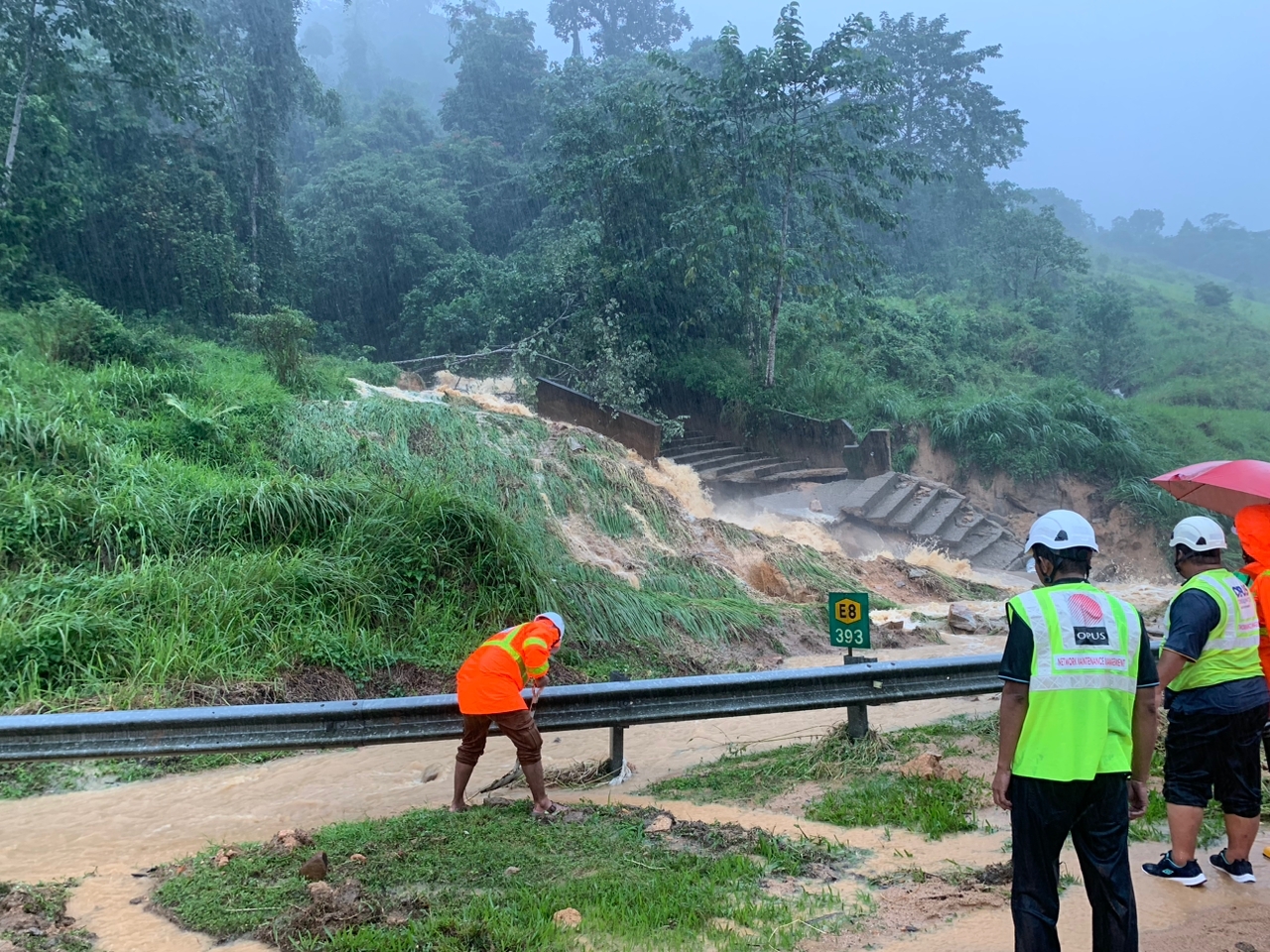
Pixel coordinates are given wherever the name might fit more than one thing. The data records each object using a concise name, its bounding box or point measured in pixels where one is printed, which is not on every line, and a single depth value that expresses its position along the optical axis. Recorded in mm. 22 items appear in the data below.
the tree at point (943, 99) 42875
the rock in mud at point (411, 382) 21016
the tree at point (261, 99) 28375
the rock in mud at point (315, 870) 4227
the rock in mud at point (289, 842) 4707
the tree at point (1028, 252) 39188
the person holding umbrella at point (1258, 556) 4375
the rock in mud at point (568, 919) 3688
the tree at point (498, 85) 43000
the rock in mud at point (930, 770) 5547
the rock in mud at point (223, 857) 4598
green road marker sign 6367
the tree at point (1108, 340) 33406
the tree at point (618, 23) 51812
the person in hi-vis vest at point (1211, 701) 4074
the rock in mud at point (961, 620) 11914
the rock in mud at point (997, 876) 4117
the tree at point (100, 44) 18516
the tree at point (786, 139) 23125
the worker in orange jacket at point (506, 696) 5504
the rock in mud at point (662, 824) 4926
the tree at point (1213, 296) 46781
